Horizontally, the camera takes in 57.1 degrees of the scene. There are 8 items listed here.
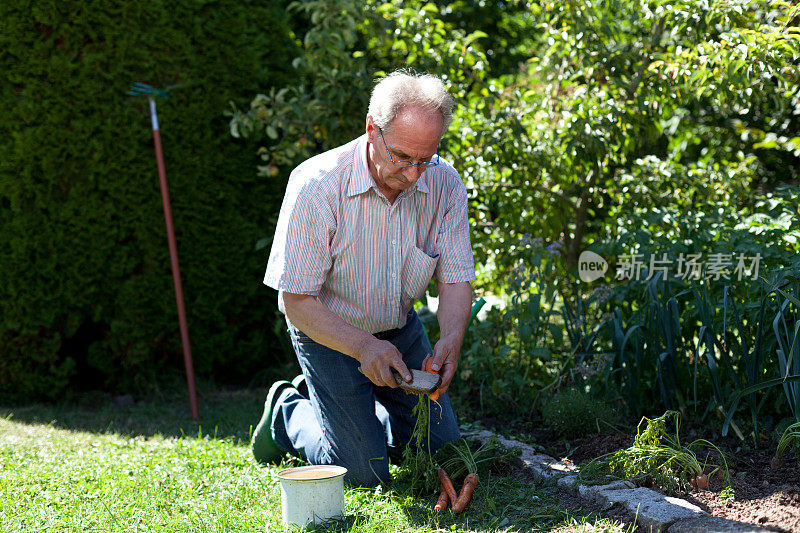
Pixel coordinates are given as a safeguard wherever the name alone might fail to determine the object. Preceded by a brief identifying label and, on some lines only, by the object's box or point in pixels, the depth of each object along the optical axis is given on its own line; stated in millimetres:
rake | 3973
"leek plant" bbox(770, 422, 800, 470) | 2258
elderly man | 2275
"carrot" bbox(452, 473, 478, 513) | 2250
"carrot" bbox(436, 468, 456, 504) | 2299
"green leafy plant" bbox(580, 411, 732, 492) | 2232
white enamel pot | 2169
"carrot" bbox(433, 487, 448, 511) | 2289
